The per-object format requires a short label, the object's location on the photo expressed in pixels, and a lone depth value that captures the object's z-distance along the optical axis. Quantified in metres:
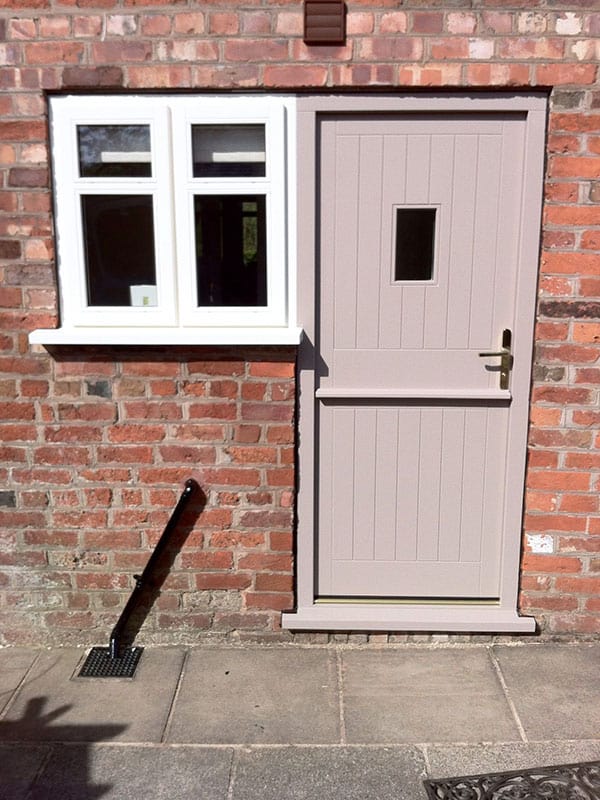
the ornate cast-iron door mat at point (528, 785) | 2.62
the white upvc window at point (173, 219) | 3.18
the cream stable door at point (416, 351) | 3.23
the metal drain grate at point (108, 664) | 3.38
